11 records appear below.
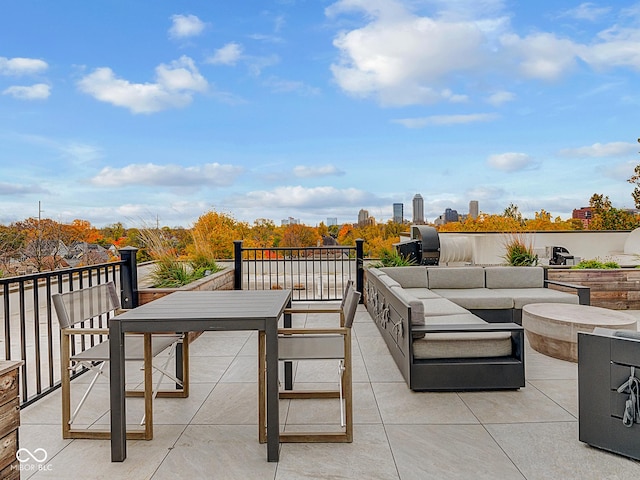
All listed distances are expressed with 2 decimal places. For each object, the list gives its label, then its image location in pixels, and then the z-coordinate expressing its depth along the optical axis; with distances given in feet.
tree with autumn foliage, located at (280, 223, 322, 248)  51.16
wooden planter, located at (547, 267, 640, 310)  20.72
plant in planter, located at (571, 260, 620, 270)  22.22
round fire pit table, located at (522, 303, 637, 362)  12.34
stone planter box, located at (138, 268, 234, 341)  15.75
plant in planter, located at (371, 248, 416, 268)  20.89
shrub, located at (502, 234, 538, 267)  21.12
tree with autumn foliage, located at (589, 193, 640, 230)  48.55
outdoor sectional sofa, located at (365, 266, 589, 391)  10.44
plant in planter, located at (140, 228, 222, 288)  18.17
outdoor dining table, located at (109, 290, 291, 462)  7.42
